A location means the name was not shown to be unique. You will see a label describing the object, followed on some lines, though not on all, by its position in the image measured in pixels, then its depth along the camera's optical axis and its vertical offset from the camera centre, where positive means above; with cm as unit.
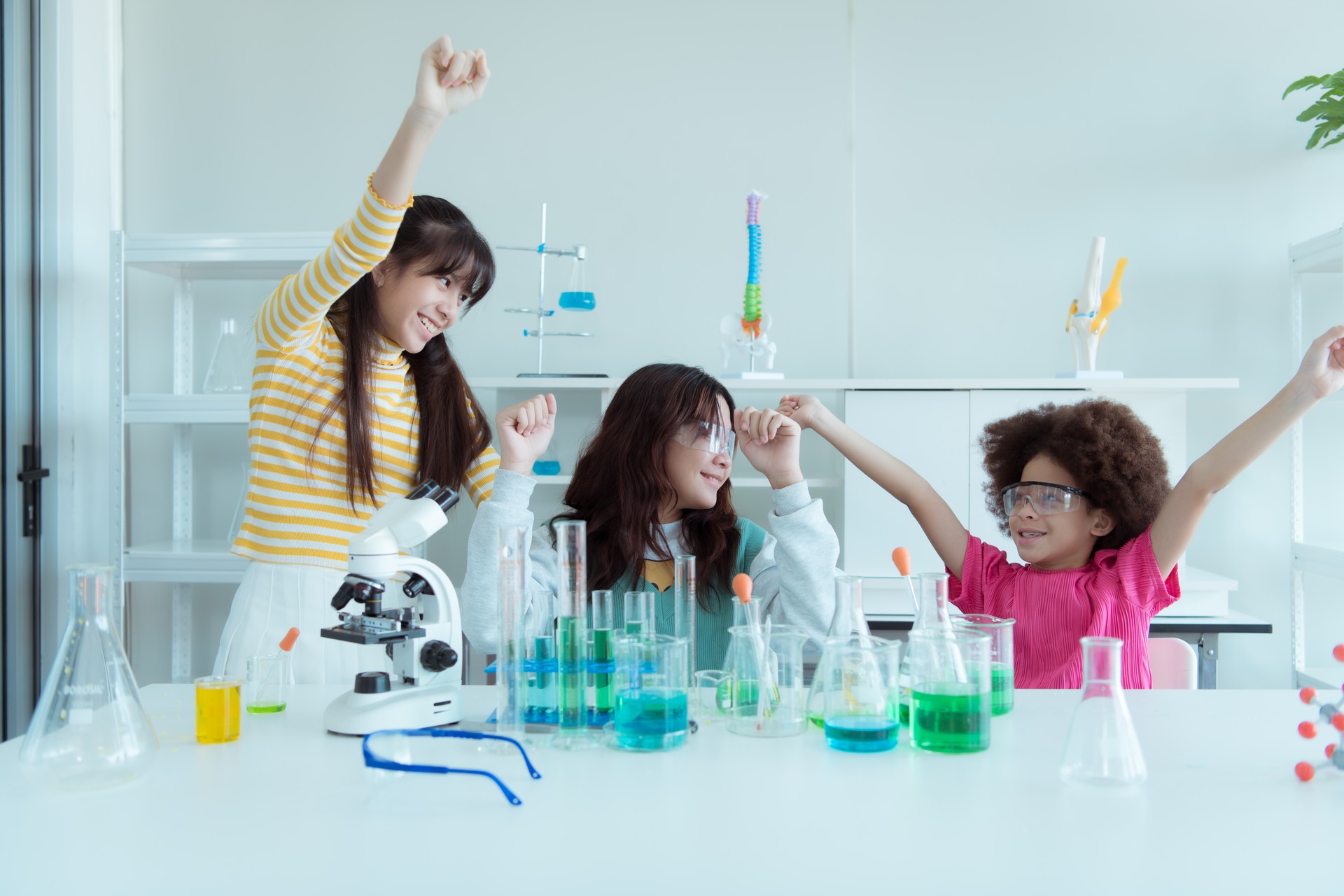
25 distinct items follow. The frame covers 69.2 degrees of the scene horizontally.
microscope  123 -23
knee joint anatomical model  267 +40
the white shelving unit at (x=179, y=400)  269 +15
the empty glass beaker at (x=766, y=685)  123 -30
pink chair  176 -38
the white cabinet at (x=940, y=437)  268 +5
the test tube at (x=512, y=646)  118 -23
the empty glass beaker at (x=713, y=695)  130 -33
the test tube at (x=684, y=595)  134 -20
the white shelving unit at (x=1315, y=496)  270 -12
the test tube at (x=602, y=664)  121 -26
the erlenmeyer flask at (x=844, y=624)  123 -22
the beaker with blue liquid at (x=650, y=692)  115 -29
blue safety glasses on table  100 -33
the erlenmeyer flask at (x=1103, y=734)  102 -30
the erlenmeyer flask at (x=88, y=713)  103 -28
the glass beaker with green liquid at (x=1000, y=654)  127 -26
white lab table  83 -36
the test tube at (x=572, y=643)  119 -23
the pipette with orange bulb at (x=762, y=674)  121 -28
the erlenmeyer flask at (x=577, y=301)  286 +45
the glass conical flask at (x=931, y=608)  123 -19
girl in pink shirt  166 -12
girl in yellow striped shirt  171 +5
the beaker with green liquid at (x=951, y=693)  114 -28
